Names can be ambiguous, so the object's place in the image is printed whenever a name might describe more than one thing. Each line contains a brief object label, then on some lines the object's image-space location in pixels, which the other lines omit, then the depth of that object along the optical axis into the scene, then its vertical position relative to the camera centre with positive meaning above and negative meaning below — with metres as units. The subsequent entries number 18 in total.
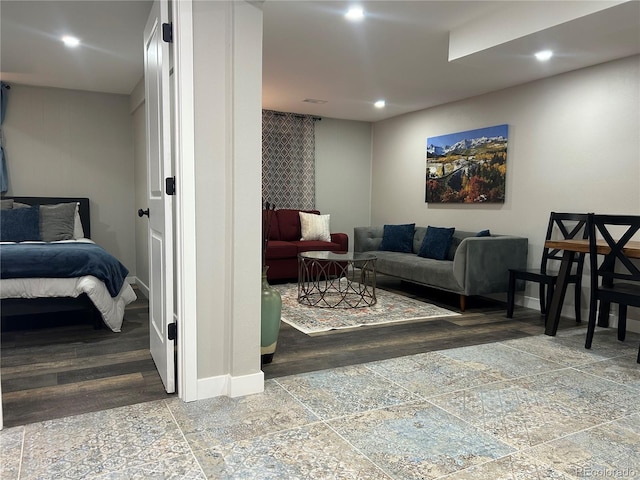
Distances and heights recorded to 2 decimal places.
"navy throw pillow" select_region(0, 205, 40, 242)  4.50 -0.29
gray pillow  4.75 -0.27
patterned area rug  3.85 -1.05
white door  2.35 +0.02
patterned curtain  6.56 +0.59
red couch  5.73 -0.58
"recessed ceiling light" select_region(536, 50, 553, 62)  3.61 +1.21
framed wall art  5.02 +0.43
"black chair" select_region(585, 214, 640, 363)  3.05 -0.46
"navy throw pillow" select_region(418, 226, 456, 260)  5.30 -0.47
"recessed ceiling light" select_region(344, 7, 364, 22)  3.15 +1.32
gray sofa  4.43 -0.65
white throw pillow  6.30 -0.37
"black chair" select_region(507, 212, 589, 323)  3.94 -0.56
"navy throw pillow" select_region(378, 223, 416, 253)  5.97 -0.48
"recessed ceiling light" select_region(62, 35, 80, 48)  3.71 +1.29
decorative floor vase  2.74 -0.72
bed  3.38 -0.65
